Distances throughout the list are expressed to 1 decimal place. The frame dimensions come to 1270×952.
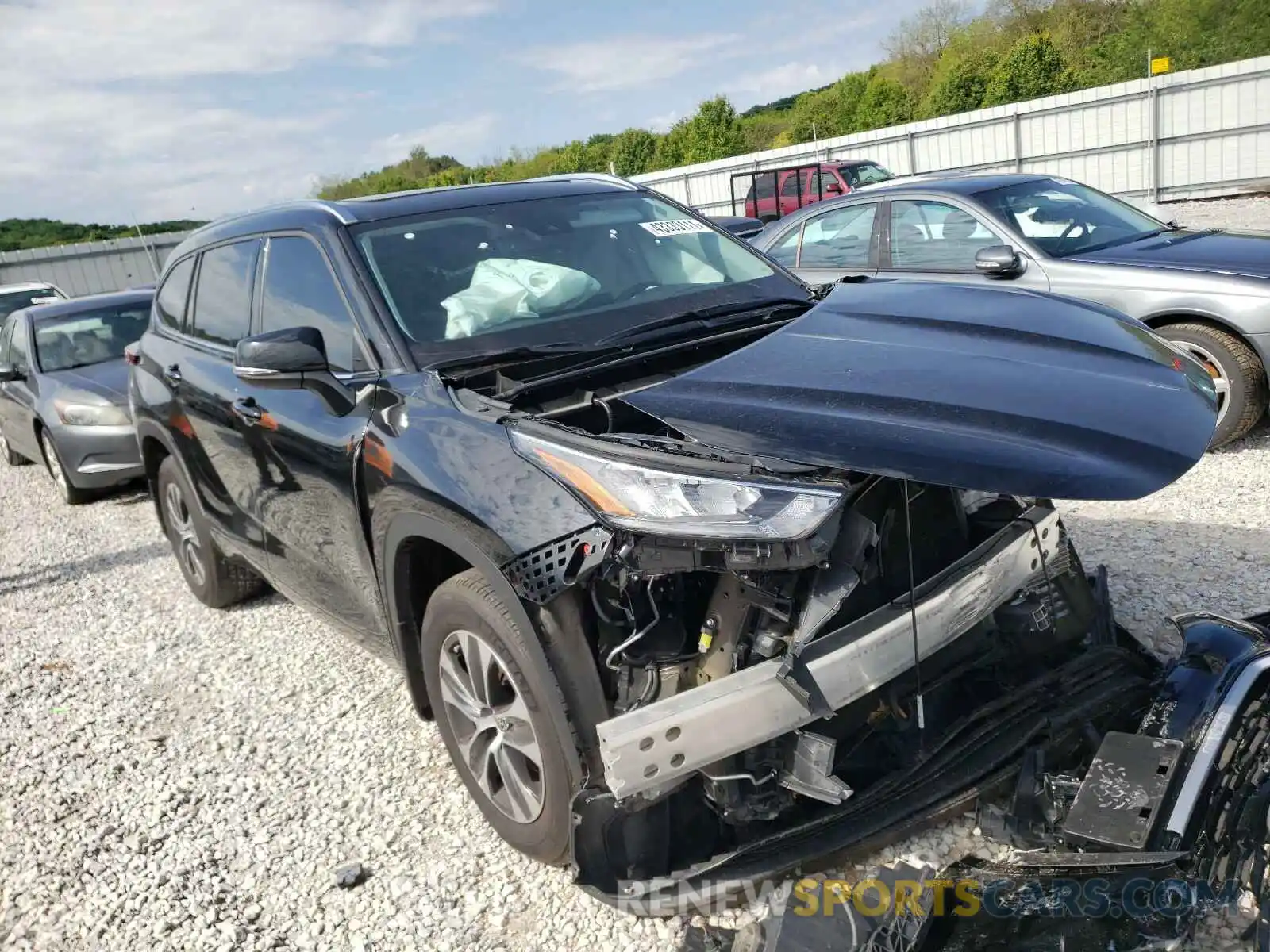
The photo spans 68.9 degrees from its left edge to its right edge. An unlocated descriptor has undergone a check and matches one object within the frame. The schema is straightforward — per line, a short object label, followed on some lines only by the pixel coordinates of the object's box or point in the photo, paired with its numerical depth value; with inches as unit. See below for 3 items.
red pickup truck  697.6
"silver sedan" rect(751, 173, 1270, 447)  205.6
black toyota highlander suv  79.4
